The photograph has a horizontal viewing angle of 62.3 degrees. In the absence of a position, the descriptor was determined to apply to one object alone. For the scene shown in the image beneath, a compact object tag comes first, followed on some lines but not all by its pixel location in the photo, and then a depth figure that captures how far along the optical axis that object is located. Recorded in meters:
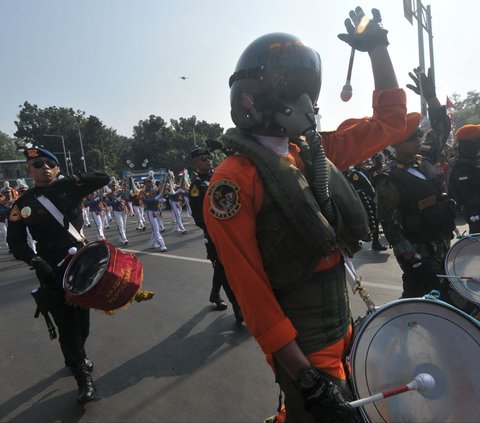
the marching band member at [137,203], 16.03
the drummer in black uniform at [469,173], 4.98
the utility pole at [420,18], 14.72
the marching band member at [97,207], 16.22
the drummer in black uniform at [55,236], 3.50
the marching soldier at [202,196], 5.05
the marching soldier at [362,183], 8.09
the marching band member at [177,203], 14.19
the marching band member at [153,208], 11.11
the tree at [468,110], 72.91
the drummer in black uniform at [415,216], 3.57
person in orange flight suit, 1.43
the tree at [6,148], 113.02
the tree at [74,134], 60.44
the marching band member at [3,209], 15.91
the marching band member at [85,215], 19.37
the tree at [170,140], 54.16
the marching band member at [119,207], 13.62
